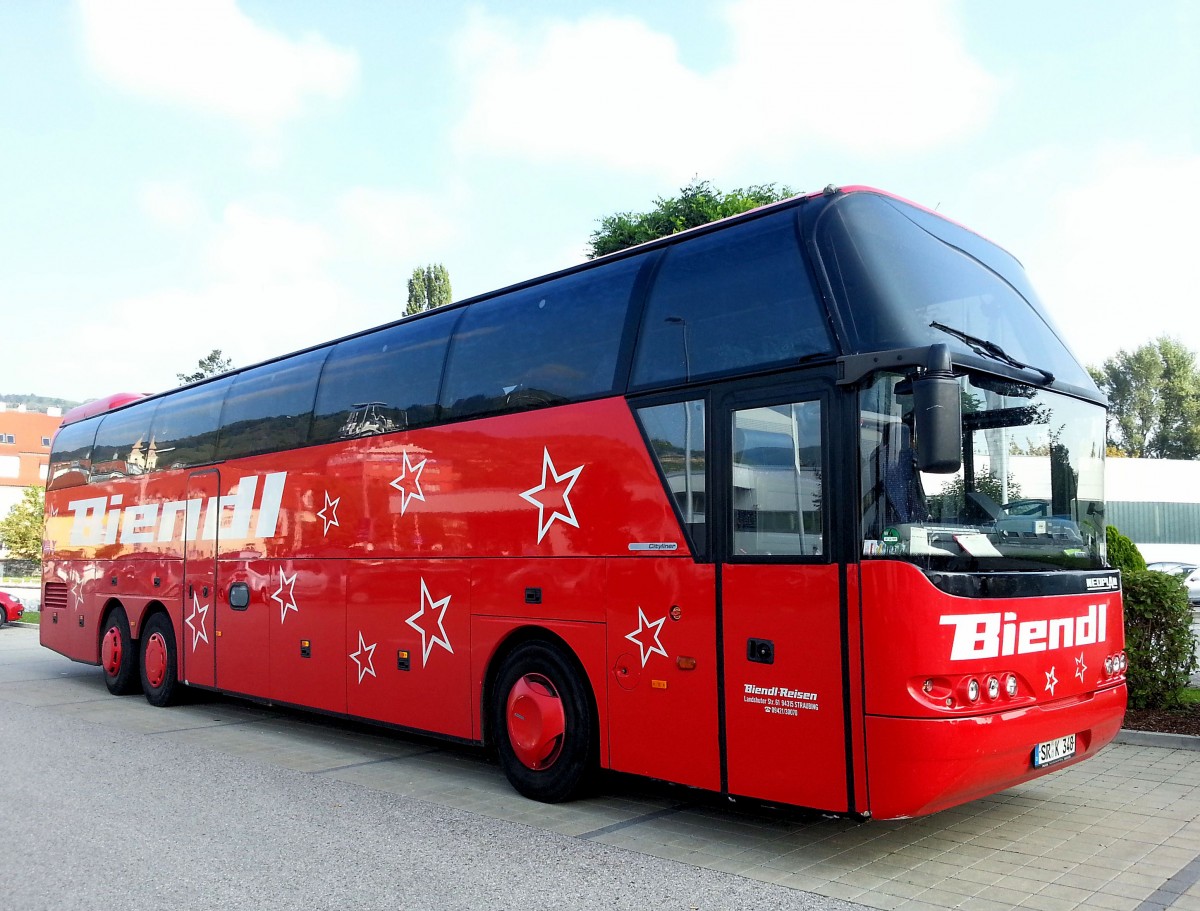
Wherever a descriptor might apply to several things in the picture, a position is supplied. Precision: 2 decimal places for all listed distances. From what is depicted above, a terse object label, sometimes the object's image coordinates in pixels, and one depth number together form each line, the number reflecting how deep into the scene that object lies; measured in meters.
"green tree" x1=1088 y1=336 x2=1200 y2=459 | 63.09
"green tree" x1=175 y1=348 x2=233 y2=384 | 71.06
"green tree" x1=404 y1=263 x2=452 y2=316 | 59.81
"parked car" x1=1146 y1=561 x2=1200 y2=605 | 27.31
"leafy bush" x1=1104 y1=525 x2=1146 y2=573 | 10.70
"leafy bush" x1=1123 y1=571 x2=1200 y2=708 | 9.45
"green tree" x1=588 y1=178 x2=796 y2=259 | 26.14
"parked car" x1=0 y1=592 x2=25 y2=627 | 27.70
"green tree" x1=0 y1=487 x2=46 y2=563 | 55.22
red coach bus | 5.22
